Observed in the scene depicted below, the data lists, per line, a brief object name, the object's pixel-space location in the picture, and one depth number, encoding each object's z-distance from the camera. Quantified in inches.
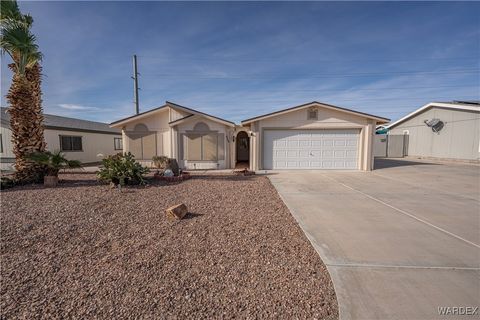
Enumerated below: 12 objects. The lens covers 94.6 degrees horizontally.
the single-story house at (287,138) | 471.2
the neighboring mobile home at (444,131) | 617.9
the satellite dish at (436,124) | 700.7
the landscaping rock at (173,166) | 391.9
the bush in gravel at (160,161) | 518.3
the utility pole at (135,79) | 730.8
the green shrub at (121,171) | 301.8
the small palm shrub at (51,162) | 306.3
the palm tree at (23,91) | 291.0
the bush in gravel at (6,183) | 286.0
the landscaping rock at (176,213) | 179.0
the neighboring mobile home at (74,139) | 500.4
